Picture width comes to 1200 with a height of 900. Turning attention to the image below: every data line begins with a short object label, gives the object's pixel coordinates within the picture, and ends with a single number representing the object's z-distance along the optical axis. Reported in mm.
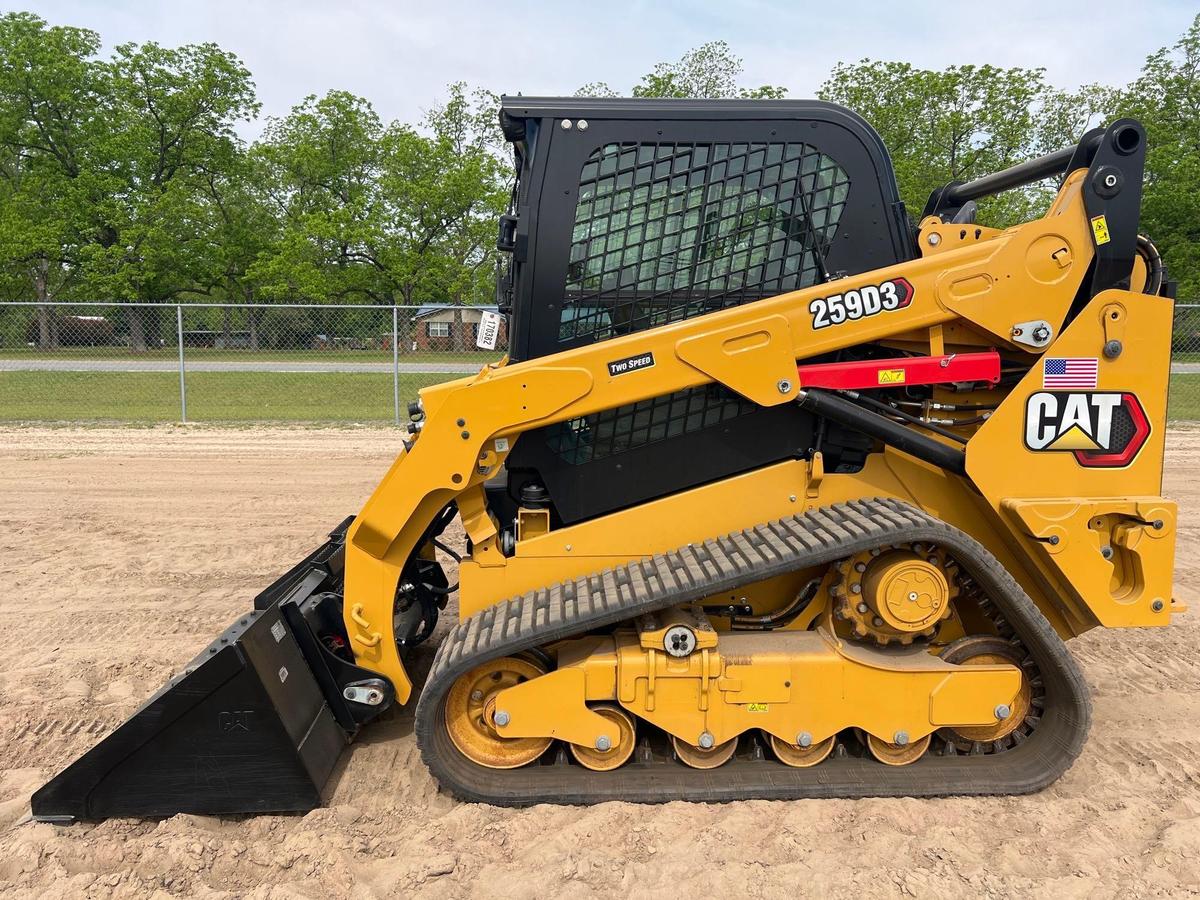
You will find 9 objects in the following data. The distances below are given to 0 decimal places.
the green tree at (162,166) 30328
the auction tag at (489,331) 3442
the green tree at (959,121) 29688
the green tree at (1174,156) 28027
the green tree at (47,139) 30906
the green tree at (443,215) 31812
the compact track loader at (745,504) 2967
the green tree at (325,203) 31344
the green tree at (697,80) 35281
